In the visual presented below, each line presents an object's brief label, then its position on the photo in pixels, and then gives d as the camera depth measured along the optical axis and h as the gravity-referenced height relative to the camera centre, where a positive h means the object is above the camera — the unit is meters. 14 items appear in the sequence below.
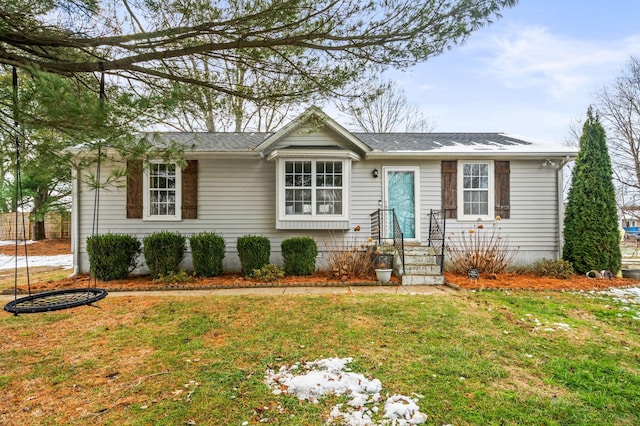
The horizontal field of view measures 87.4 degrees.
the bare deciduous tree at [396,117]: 18.59 +5.65
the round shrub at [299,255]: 7.75 -0.96
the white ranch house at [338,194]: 8.32 +0.49
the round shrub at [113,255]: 7.44 -0.93
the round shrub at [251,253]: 7.70 -0.92
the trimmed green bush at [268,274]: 7.44 -1.35
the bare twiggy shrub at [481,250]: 7.94 -0.91
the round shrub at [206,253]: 7.62 -0.91
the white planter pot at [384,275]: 7.18 -1.32
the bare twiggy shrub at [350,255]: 7.89 -1.00
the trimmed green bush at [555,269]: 7.69 -1.29
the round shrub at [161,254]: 7.48 -0.91
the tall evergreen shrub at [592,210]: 7.70 +0.09
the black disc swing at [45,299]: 2.93 -0.88
